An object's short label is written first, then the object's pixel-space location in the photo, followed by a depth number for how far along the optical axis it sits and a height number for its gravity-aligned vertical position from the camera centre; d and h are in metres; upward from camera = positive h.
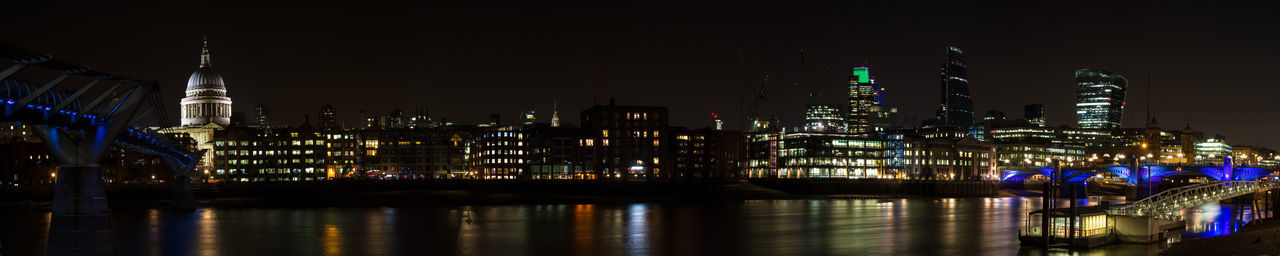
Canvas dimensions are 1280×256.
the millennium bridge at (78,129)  46.16 +0.97
